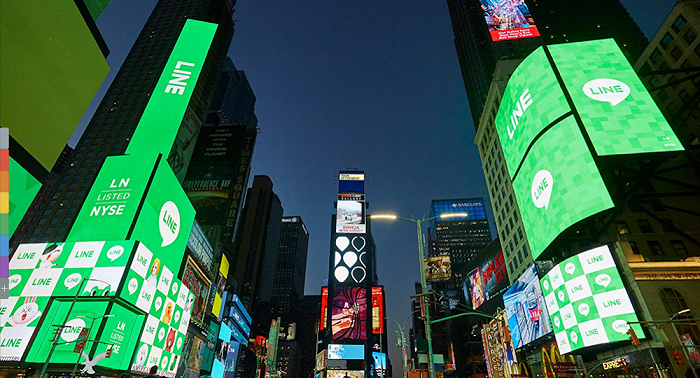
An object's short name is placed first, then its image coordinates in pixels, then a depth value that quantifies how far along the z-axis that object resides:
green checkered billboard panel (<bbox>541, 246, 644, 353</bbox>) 23.55
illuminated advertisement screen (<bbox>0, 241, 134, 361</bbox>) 20.20
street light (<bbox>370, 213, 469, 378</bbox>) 14.70
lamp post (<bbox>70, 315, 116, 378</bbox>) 20.02
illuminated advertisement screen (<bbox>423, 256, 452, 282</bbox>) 96.56
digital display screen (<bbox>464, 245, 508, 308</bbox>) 68.44
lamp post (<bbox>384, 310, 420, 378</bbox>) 34.06
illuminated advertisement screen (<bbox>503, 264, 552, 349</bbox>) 38.78
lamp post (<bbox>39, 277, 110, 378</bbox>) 18.05
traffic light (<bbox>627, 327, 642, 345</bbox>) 16.74
